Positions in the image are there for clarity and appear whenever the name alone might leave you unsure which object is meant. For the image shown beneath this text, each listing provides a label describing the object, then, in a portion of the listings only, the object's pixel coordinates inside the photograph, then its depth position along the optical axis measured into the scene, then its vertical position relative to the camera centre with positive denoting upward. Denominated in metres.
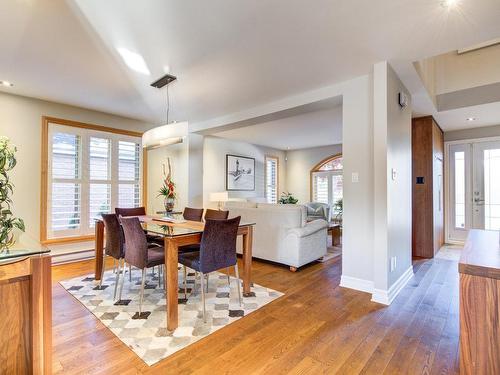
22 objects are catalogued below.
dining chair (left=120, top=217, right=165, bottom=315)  2.43 -0.53
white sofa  3.73 -0.63
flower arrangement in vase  4.78 +0.01
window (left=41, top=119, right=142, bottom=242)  4.13 +0.27
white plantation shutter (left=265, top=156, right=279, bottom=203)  8.32 +0.42
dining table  2.18 -0.50
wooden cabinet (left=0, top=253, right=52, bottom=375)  1.20 -0.57
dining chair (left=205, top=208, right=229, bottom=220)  3.27 -0.29
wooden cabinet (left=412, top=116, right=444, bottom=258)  4.45 +0.06
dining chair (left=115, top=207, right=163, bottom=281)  3.37 -0.31
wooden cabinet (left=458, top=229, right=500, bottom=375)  1.00 -0.48
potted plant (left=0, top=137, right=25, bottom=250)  1.36 -0.14
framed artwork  6.99 +0.51
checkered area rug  2.01 -1.12
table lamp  5.74 -0.12
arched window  7.91 +0.32
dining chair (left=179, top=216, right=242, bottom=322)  2.35 -0.53
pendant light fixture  2.89 +0.65
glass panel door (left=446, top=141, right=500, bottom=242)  5.04 +0.08
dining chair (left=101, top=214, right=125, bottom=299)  2.84 -0.46
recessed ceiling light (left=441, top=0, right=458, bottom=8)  1.90 +1.35
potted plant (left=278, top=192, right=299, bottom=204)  7.48 -0.22
